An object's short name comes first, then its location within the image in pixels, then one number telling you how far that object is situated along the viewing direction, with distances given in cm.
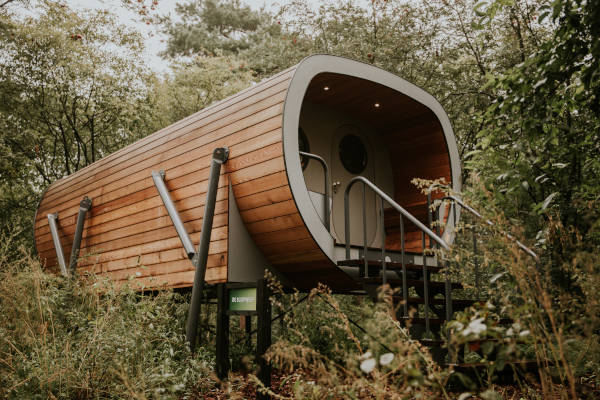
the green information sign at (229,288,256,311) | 480
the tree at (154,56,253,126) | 1415
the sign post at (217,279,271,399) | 455
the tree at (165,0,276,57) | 1966
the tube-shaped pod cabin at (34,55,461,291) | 476
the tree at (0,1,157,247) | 1189
